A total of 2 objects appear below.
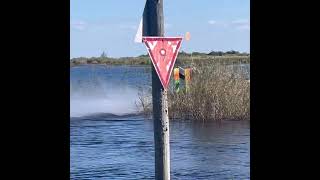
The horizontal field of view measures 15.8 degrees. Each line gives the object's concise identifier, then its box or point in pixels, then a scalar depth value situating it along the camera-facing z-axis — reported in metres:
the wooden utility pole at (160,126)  12.39
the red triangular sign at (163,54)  11.94
